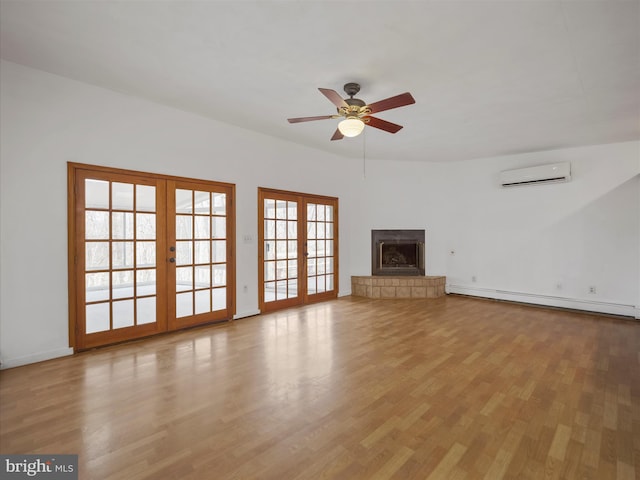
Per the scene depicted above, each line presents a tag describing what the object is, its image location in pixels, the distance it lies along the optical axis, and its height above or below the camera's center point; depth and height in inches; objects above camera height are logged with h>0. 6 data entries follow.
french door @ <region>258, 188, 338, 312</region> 210.8 -5.6
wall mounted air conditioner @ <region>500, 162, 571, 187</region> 216.1 +44.9
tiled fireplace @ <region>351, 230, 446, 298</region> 257.9 -26.0
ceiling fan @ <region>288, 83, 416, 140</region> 112.4 +49.2
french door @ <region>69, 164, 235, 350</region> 138.9 -5.8
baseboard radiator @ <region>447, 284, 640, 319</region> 202.1 -43.3
